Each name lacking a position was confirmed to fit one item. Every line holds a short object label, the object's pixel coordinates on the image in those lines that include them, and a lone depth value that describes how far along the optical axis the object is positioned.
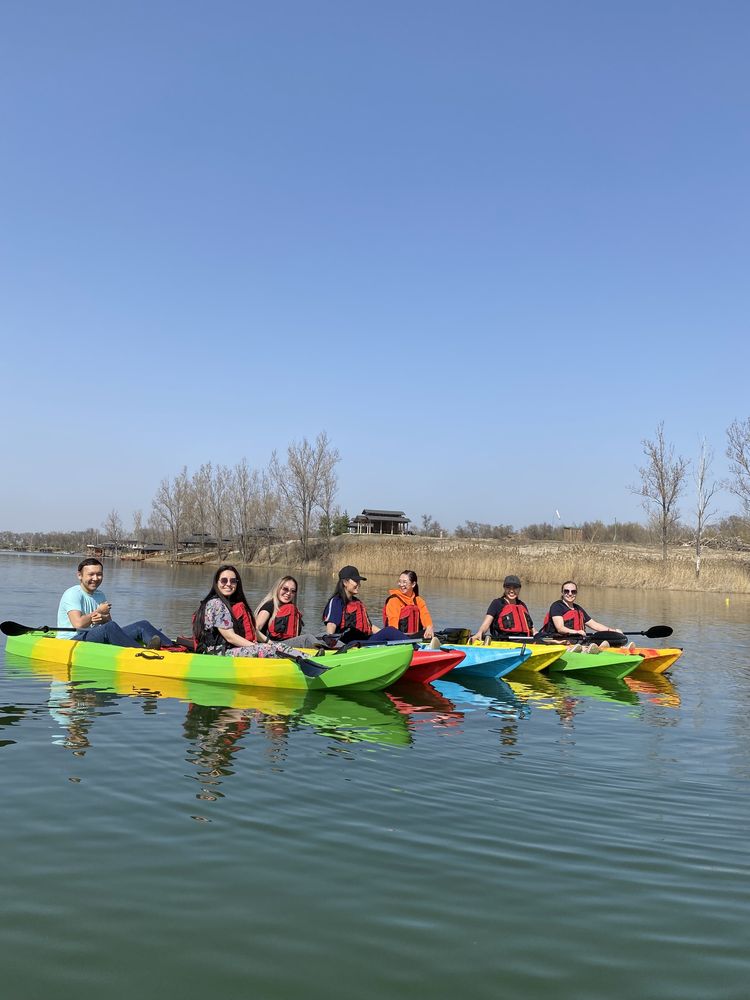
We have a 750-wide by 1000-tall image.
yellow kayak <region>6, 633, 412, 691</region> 9.05
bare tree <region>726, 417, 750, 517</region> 42.97
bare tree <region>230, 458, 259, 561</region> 67.06
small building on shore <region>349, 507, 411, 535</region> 79.94
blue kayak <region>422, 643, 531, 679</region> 10.52
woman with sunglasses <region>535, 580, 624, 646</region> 12.30
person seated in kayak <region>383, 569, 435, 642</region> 11.21
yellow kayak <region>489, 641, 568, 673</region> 11.11
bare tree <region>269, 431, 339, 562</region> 59.84
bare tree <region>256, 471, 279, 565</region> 66.56
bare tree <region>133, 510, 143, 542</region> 103.74
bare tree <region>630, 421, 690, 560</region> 49.19
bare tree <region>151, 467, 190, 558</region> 76.75
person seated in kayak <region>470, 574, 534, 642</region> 12.45
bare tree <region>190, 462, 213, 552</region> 77.44
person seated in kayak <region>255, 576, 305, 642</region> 10.30
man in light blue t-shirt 10.18
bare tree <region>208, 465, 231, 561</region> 74.44
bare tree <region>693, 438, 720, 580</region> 43.79
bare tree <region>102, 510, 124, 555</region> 101.56
